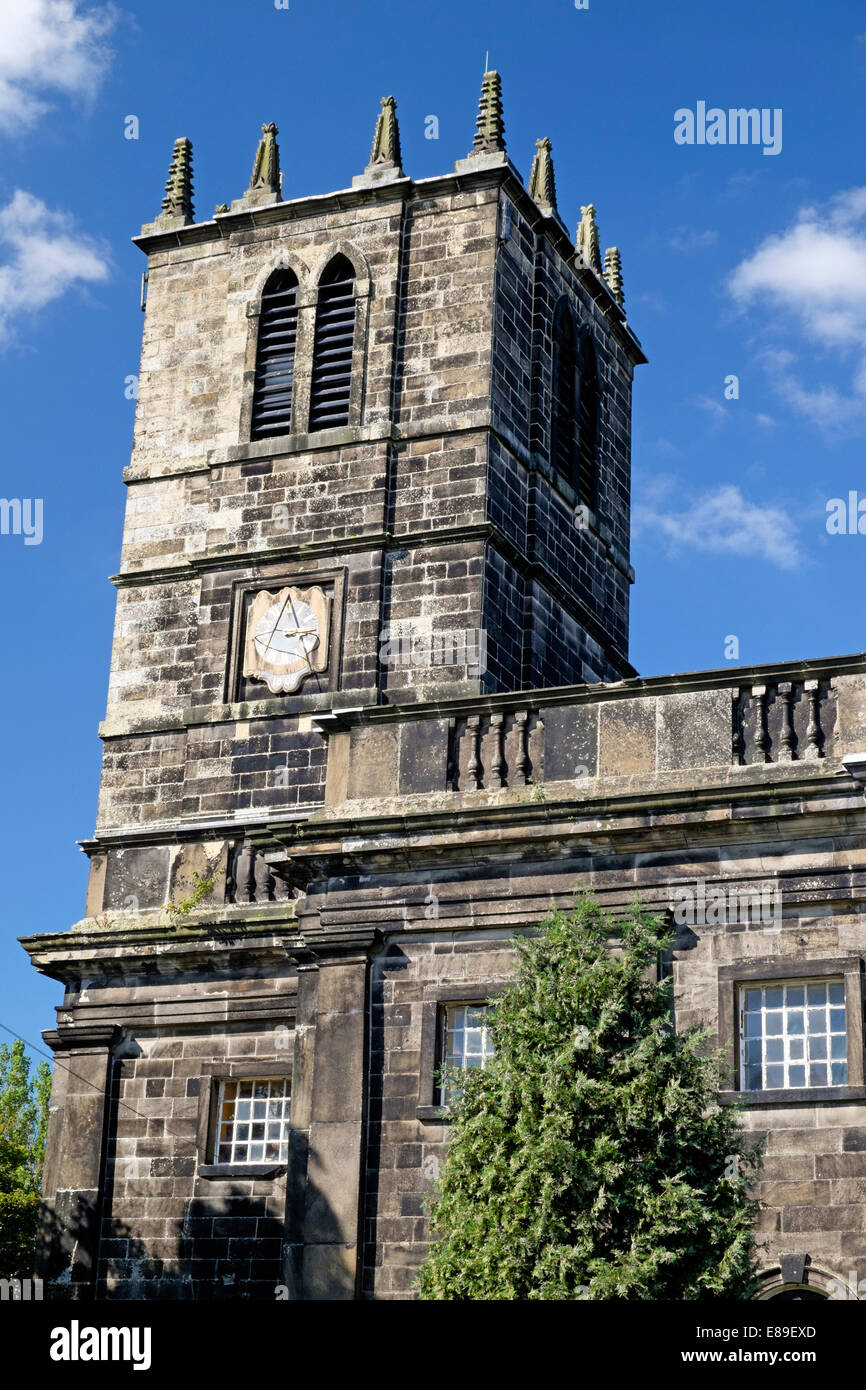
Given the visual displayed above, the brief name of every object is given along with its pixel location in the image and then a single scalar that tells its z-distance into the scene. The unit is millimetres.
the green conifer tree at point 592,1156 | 15938
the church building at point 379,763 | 18172
